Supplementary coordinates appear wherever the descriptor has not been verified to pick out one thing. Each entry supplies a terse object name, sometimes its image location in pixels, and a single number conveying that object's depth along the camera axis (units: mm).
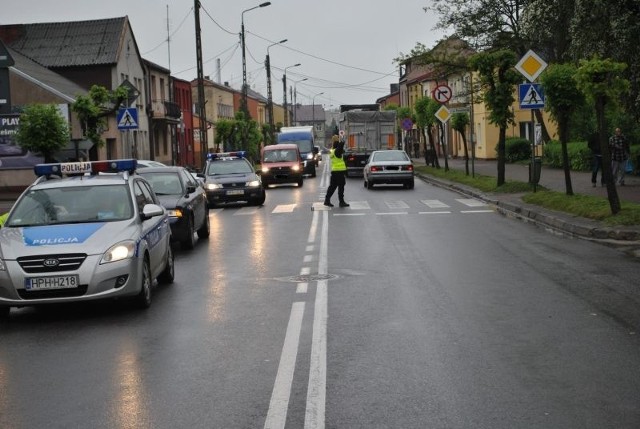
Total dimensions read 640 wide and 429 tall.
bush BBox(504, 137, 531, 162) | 53344
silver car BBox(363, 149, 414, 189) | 34094
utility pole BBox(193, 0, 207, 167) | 37000
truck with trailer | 47000
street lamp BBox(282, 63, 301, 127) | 94650
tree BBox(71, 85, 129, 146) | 30688
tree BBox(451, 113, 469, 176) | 41594
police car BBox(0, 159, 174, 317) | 9453
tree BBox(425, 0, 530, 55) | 48625
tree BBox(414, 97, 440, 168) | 49475
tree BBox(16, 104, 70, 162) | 27516
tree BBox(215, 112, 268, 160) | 71250
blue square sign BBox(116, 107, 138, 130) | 27531
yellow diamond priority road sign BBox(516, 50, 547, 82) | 22500
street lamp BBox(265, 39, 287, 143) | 70875
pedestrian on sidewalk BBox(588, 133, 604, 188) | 26688
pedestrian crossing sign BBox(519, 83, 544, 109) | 22989
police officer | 24828
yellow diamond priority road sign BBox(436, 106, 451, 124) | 38625
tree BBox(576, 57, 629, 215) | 17469
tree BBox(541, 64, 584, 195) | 22188
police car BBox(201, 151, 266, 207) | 27859
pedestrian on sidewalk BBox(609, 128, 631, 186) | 25812
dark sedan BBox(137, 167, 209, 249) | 16188
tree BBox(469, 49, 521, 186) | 28750
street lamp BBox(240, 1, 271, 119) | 53291
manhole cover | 11916
